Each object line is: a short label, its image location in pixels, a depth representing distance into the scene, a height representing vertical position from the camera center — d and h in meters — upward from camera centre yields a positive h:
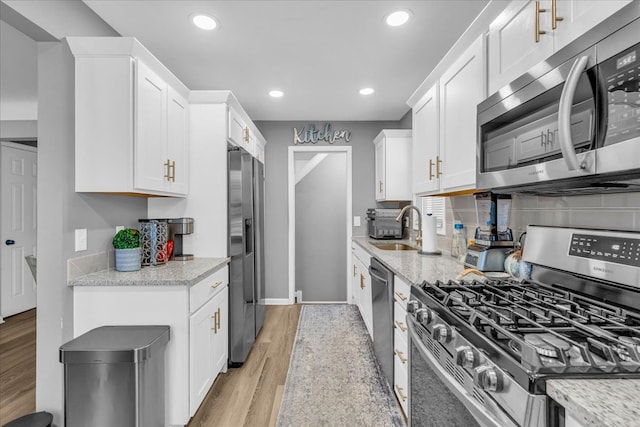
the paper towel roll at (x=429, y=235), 2.62 -0.17
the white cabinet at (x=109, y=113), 1.81 +0.57
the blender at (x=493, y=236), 1.75 -0.13
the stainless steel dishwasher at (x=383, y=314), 2.04 -0.68
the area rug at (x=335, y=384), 1.98 -1.22
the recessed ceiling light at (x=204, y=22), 2.06 +1.23
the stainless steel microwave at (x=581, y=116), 0.81 +0.29
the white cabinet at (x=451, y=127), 1.70 +0.54
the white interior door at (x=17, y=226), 3.83 -0.13
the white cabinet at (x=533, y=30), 0.99 +0.66
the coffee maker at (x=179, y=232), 2.43 -0.13
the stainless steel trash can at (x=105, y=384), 1.44 -0.75
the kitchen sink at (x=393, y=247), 3.21 -0.33
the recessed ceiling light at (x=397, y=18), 2.05 +1.25
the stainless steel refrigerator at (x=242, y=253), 2.60 -0.34
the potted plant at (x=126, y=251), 2.02 -0.23
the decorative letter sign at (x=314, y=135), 4.36 +1.05
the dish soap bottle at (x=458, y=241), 2.40 -0.21
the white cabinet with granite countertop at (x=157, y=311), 1.78 -0.53
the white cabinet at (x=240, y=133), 2.73 +0.76
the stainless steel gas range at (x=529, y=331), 0.66 -0.30
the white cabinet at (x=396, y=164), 3.78 +0.57
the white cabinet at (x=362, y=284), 2.97 -0.74
